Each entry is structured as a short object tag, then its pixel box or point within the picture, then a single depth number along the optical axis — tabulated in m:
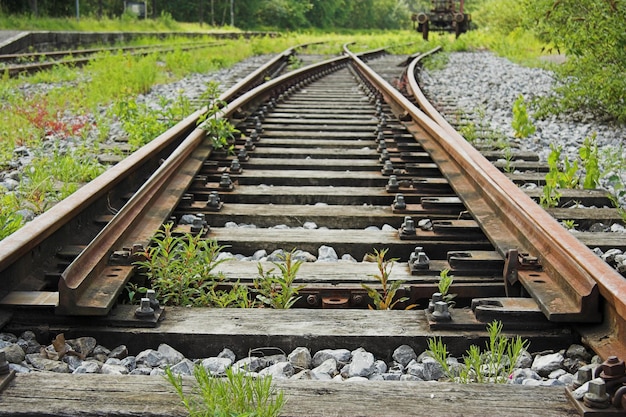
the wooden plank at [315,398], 1.64
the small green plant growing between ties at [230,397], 1.60
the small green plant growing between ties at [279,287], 2.42
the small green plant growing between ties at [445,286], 2.36
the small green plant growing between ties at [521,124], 5.90
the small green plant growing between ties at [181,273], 2.47
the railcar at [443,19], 27.11
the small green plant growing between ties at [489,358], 1.89
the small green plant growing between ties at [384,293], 2.43
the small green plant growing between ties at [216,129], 4.80
